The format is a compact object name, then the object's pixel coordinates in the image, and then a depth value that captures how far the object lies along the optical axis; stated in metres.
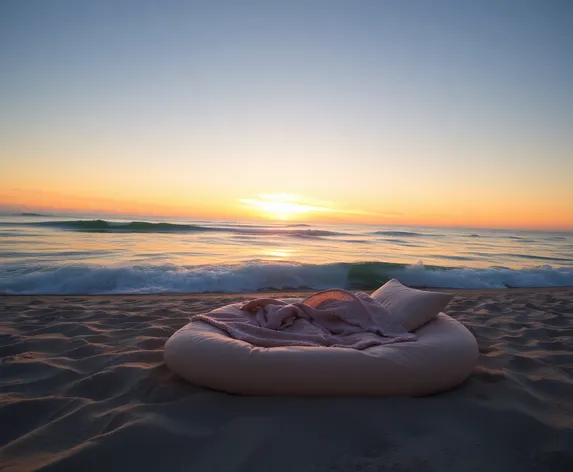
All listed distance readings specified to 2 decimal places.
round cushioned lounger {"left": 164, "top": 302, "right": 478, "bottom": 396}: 1.97
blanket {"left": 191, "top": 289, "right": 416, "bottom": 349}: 2.51
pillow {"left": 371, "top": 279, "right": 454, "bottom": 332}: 2.85
